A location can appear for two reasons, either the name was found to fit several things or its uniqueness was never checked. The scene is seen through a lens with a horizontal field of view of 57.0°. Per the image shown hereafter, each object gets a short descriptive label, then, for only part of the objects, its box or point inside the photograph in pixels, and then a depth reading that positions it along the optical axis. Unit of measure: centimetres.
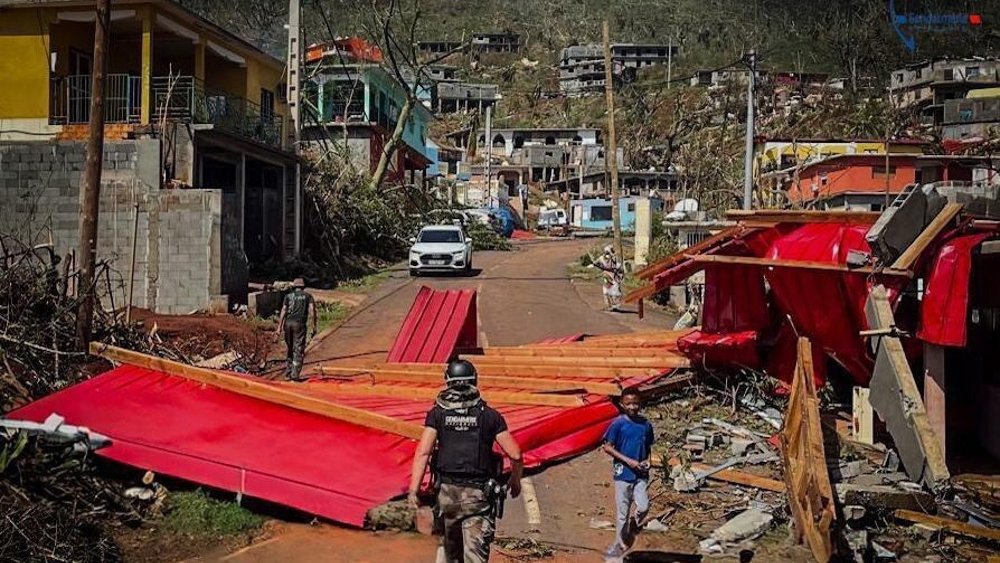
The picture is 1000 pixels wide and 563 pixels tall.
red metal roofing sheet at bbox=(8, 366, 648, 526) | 767
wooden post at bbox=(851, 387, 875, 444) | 993
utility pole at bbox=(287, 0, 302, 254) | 2673
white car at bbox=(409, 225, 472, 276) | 2747
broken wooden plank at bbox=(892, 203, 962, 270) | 898
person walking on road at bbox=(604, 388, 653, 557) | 672
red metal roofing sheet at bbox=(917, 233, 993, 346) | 880
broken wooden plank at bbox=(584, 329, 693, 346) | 1438
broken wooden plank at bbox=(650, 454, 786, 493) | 843
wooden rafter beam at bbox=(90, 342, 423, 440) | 873
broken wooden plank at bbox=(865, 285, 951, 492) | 791
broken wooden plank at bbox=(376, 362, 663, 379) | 1202
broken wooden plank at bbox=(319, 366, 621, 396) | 1102
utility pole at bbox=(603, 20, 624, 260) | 2598
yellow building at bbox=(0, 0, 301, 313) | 1903
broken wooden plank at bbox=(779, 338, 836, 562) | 648
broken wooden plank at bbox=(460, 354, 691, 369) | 1227
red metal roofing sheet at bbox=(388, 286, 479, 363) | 1425
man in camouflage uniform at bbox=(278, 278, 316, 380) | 1384
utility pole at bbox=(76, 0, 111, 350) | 1180
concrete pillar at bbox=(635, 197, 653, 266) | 2991
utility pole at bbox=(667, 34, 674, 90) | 10804
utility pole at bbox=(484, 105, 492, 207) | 5610
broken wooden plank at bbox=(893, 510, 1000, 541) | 721
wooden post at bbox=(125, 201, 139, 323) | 1688
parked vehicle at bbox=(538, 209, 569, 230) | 6200
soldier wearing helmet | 536
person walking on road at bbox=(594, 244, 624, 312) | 2217
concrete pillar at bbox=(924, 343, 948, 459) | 906
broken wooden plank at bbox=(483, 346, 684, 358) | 1310
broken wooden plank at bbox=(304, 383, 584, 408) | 1051
